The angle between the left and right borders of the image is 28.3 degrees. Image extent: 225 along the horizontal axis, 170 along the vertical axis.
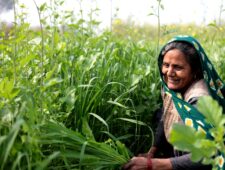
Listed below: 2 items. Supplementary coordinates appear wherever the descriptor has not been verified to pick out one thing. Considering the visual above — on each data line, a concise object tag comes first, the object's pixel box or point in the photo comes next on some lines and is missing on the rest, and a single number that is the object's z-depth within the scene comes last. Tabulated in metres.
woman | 2.10
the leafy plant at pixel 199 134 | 1.02
